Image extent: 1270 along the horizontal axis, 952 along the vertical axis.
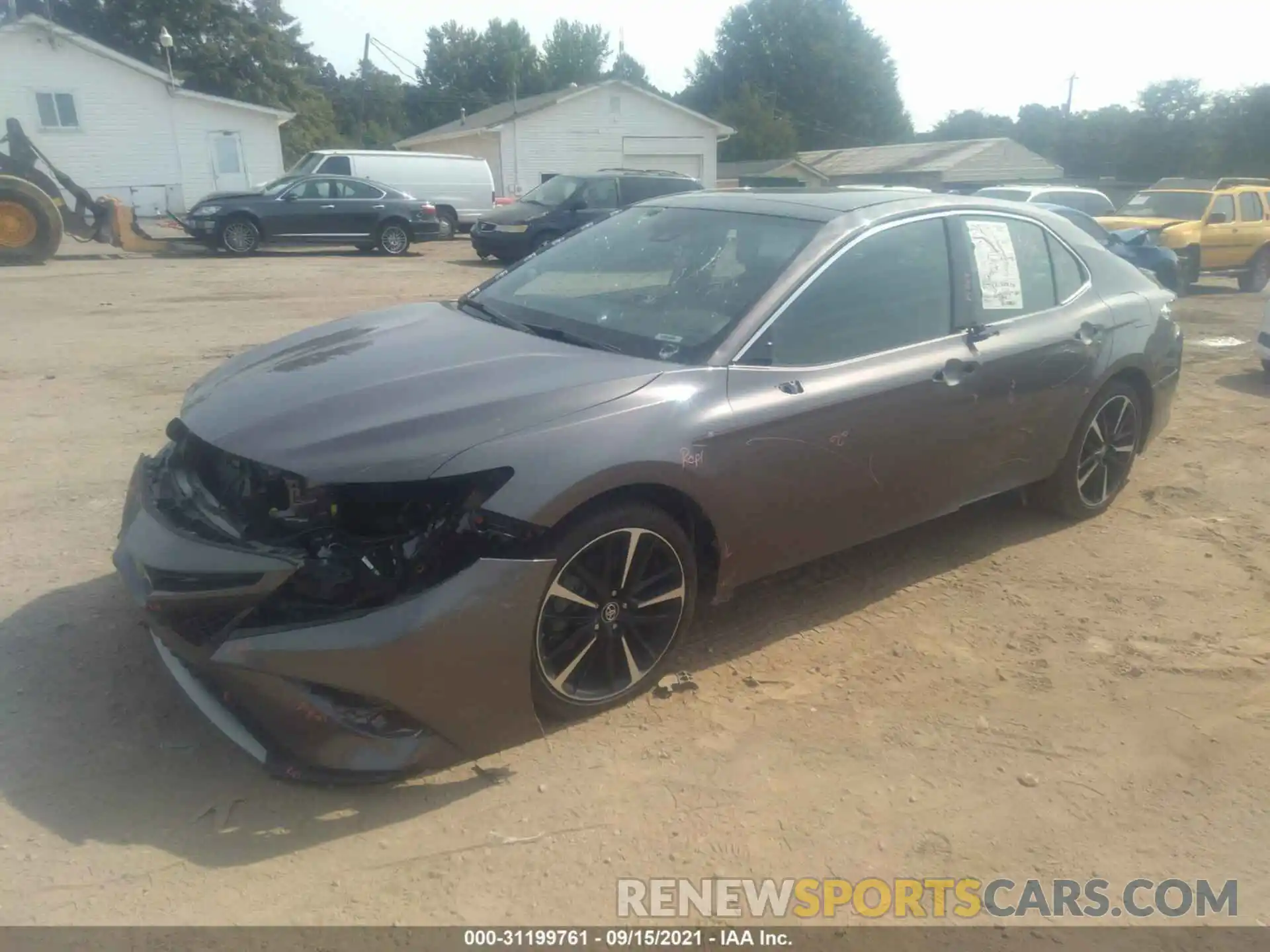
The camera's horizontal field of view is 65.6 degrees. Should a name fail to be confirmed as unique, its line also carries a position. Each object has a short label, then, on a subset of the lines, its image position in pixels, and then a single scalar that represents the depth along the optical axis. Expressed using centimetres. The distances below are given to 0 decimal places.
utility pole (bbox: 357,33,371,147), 4972
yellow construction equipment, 1559
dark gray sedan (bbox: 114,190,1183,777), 274
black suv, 1700
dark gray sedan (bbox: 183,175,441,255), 1838
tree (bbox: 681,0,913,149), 7156
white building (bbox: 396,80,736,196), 3581
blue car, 1138
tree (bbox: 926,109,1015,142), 6825
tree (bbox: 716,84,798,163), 5984
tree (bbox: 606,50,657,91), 8331
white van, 2297
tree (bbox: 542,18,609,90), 7919
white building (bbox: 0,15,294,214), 2908
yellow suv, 1538
